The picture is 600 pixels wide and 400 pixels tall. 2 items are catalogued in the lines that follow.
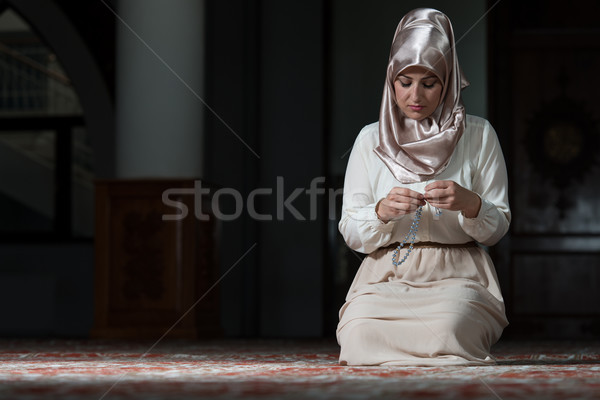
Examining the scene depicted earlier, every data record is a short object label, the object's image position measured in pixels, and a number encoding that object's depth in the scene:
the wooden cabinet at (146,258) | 9.43
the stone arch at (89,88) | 12.15
